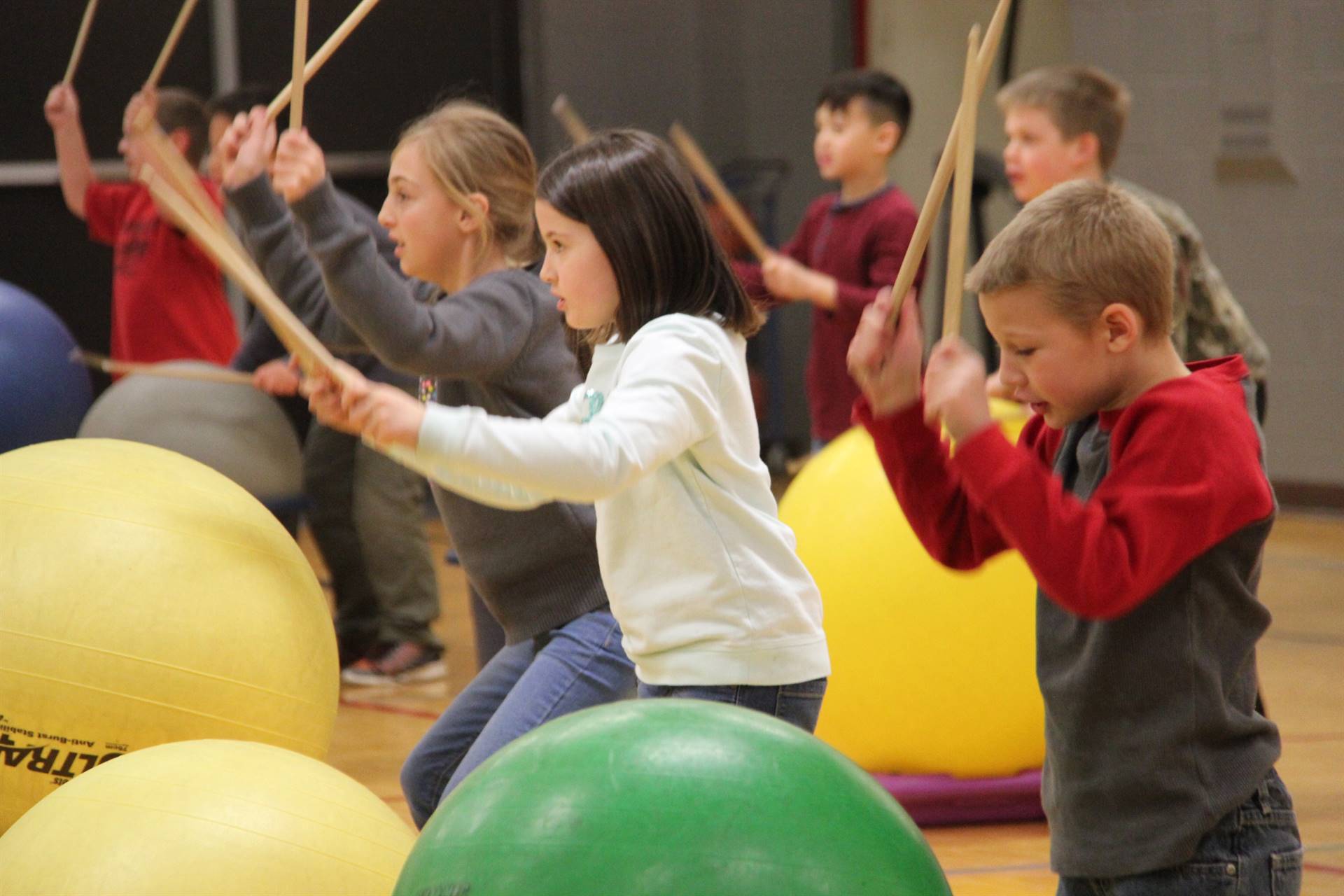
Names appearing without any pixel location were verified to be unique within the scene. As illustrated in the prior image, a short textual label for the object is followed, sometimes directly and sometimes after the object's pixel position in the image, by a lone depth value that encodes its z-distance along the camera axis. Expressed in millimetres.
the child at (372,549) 10349
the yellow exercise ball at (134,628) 5612
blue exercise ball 10418
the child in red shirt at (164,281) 11711
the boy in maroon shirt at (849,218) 10577
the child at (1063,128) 8036
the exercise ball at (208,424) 9664
